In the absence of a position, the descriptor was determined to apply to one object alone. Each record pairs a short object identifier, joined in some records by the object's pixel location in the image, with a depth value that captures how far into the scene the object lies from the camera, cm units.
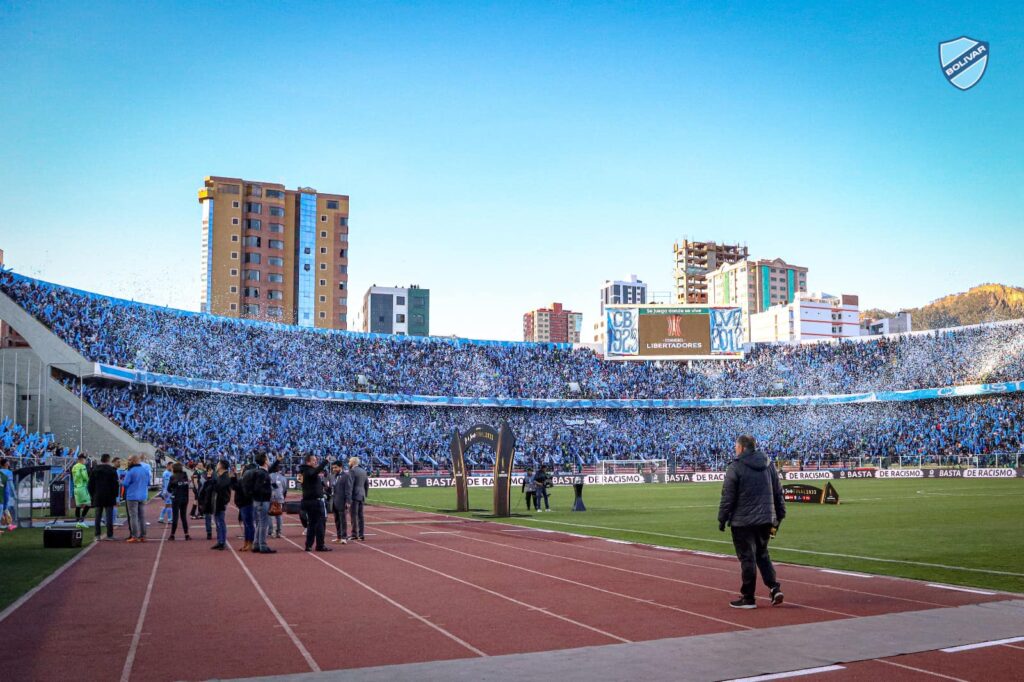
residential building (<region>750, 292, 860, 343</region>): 15762
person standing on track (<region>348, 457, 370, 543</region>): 1920
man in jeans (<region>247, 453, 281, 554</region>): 1680
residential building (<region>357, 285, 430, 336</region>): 14488
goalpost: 5732
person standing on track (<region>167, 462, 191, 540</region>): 1953
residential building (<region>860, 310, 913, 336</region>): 15500
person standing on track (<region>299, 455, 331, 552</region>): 1683
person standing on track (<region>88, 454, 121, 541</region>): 1894
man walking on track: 991
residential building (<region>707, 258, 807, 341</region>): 19000
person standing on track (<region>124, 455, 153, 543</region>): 1816
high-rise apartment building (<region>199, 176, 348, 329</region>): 9938
